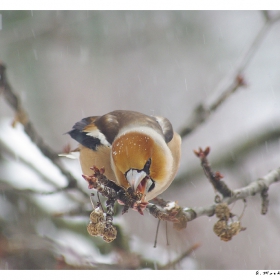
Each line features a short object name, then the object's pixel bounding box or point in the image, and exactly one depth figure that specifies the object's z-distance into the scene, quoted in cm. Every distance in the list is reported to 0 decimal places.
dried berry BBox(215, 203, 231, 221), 367
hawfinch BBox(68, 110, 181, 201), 367
